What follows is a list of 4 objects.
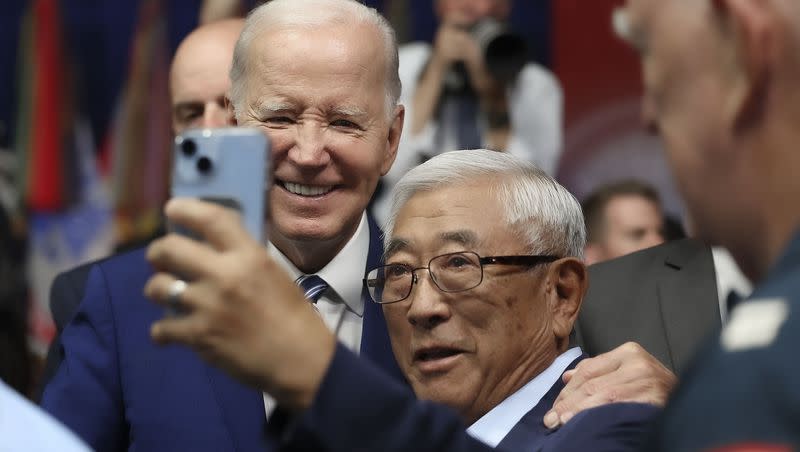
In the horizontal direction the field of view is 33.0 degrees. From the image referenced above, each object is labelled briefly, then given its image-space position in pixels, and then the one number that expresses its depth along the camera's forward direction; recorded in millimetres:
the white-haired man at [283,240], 2783
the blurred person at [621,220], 5062
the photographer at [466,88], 4723
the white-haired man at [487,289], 2709
